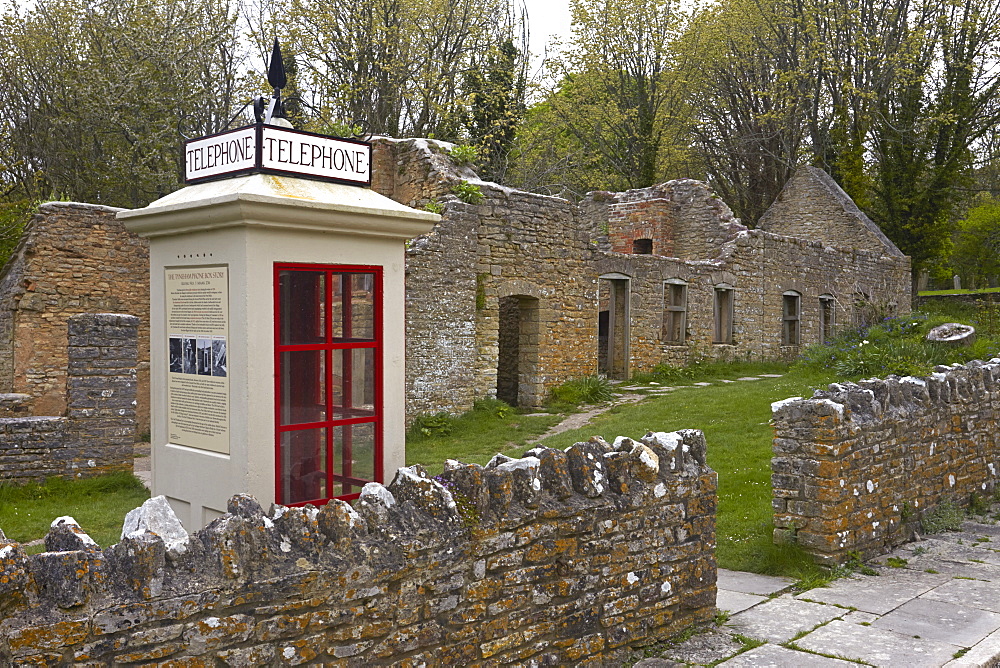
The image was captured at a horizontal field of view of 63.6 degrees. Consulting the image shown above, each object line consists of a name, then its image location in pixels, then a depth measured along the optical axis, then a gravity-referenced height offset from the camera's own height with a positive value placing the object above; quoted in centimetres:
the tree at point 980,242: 3678 +365
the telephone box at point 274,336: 369 -7
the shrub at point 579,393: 1512 -137
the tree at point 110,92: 2153 +647
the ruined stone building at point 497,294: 1329 +52
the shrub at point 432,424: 1266 -165
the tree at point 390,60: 2416 +811
